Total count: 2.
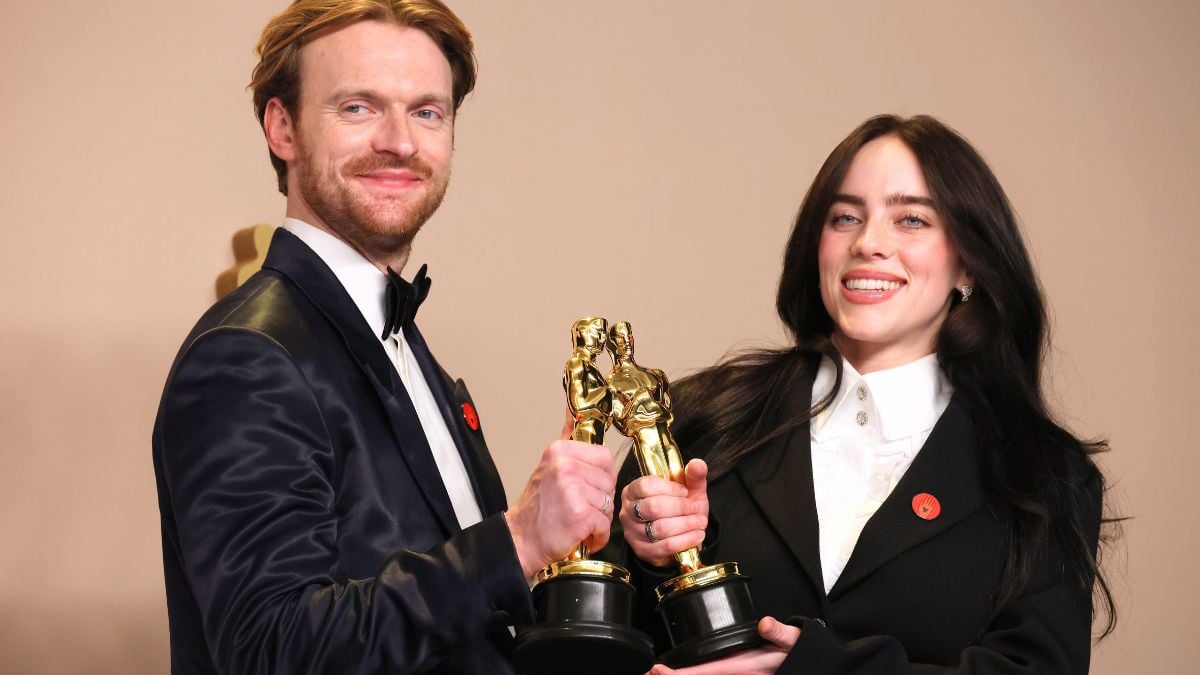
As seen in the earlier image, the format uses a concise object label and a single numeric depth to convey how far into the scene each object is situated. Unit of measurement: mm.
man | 3327
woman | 3608
